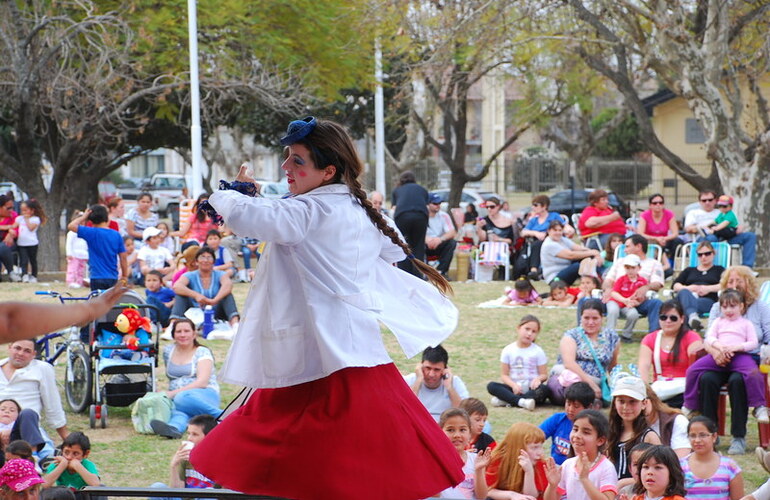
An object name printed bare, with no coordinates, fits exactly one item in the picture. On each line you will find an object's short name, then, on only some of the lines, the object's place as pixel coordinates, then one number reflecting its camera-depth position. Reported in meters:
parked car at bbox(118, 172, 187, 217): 37.42
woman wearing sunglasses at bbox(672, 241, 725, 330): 11.26
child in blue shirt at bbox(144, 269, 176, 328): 12.47
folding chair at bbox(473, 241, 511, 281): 17.03
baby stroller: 8.65
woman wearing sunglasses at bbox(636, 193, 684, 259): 14.93
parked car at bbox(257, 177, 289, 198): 35.97
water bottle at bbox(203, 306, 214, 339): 11.85
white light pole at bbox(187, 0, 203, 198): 18.77
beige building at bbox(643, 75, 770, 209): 40.75
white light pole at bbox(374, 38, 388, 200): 23.66
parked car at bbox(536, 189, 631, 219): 28.81
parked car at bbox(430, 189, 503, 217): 35.12
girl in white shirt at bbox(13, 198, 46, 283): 17.75
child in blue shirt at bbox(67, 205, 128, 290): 10.98
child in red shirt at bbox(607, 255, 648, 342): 11.38
